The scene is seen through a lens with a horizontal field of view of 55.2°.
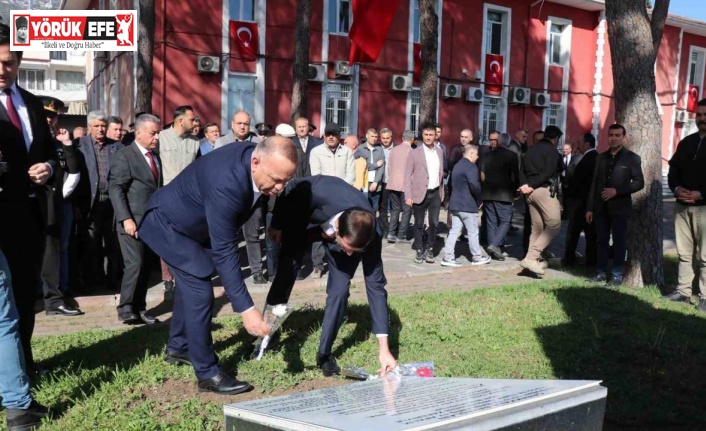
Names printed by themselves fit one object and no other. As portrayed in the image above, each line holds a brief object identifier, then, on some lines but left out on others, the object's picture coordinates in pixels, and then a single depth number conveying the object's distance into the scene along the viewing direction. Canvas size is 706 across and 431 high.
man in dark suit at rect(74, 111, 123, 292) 7.93
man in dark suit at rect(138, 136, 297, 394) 4.02
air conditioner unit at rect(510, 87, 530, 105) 26.00
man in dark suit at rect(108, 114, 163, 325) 6.54
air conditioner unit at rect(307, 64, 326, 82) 21.16
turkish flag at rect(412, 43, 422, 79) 23.47
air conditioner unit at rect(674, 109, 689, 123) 32.41
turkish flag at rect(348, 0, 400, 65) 13.62
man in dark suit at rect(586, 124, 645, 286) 8.57
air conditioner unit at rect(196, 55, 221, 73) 19.52
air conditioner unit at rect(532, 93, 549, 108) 26.66
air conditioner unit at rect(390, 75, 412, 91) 22.81
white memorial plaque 2.29
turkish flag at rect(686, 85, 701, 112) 33.19
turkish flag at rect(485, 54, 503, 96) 25.59
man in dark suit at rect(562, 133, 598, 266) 10.35
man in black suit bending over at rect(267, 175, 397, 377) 4.66
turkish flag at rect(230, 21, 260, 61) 20.23
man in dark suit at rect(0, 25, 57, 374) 4.34
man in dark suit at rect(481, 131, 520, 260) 10.98
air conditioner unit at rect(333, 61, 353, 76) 21.30
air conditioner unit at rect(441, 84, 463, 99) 24.27
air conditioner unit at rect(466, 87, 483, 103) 24.81
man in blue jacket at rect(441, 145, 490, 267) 10.23
